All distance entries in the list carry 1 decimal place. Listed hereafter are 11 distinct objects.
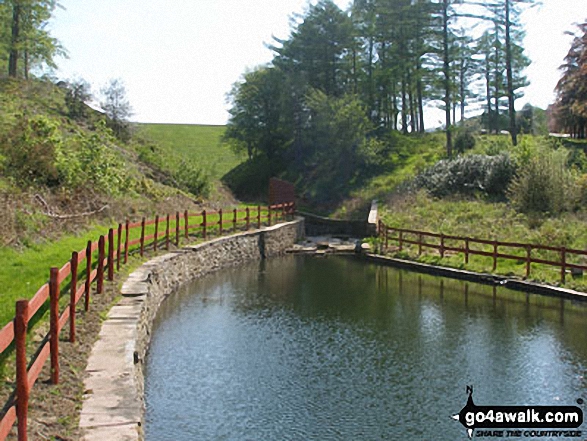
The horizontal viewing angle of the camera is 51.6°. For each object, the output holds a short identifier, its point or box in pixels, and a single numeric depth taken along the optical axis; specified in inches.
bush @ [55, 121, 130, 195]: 815.1
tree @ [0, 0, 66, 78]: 1445.6
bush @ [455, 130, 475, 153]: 1530.5
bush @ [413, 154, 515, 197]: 1209.4
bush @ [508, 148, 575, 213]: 971.9
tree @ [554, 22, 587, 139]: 1315.2
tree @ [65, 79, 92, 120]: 1347.2
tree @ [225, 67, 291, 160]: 1720.0
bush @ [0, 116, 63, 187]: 761.0
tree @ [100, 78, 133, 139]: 1386.6
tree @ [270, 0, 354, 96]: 1697.8
